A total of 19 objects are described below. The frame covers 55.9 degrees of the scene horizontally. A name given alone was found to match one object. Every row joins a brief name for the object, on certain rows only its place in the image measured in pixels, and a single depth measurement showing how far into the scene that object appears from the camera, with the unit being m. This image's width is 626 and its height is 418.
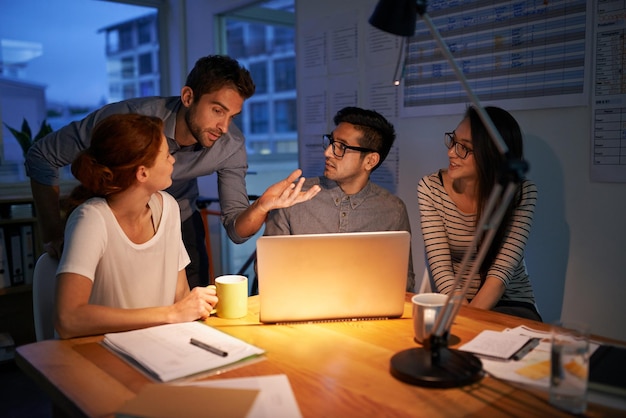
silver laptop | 1.49
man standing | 2.25
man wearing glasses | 2.35
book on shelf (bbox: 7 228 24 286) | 3.44
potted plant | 3.60
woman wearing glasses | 2.18
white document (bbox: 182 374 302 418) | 1.05
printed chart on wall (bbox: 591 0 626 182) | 2.18
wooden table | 1.09
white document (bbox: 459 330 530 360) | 1.33
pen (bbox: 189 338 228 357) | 1.30
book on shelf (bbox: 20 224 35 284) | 3.48
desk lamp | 1.16
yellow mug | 1.62
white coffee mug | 1.36
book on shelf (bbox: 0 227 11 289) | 3.41
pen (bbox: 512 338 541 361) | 1.31
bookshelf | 3.42
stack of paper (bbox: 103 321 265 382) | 1.23
